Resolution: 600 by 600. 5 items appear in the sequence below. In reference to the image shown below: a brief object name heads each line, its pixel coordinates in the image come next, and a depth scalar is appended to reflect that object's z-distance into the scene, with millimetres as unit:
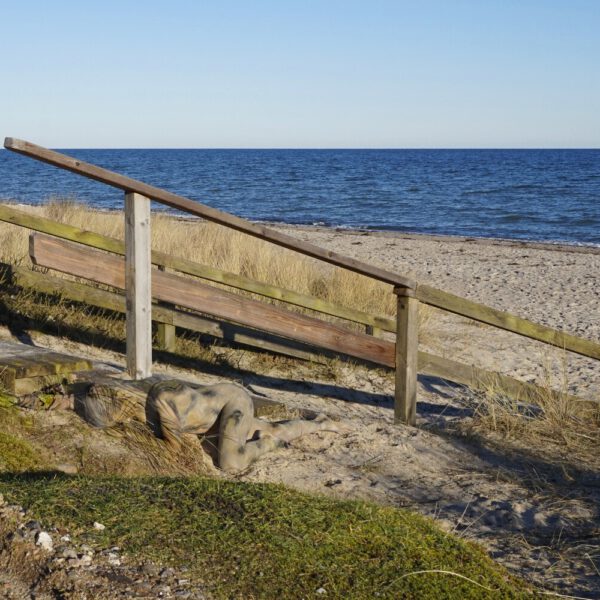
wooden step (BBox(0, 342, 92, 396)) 5115
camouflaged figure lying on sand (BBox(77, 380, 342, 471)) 5031
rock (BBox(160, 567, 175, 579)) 3191
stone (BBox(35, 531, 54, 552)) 3318
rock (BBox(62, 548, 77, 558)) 3264
